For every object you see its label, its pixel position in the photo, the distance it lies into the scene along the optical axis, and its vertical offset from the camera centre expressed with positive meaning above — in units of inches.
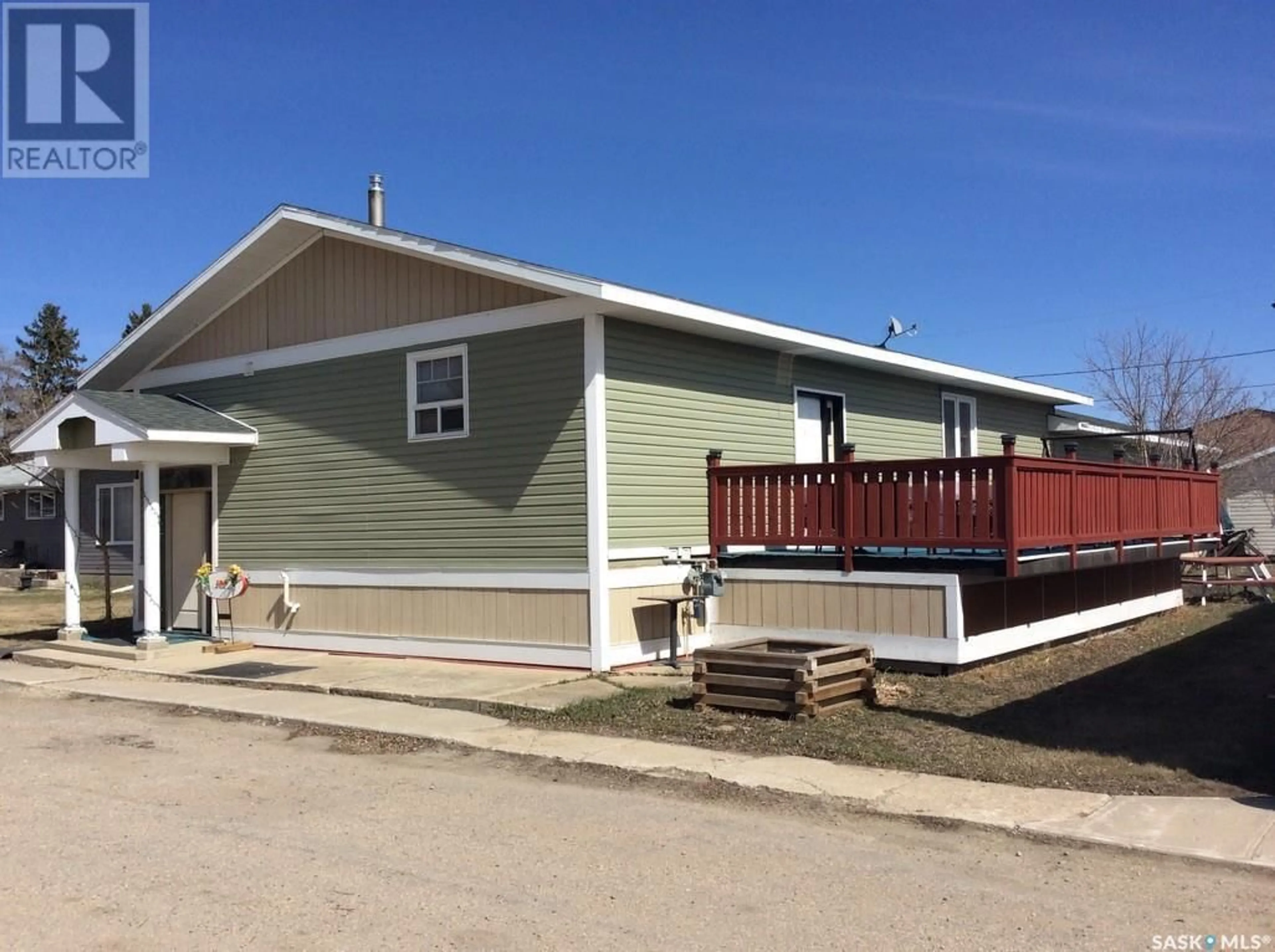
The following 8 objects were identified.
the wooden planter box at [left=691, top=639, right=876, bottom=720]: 357.1 -53.9
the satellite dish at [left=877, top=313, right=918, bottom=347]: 738.2 +125.1
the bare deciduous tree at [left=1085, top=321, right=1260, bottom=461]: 1145.4 +105.5
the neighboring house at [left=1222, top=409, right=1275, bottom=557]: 1189.1 +33.2
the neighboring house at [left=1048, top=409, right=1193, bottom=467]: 860.6 +61.4
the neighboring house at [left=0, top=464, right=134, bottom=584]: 1048.2 +10.0
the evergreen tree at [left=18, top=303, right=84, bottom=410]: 2282.2 +378.7
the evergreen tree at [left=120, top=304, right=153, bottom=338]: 2053.4 +397.0
